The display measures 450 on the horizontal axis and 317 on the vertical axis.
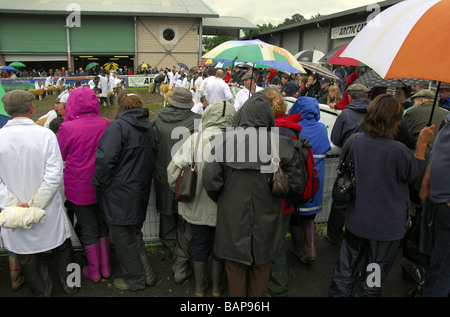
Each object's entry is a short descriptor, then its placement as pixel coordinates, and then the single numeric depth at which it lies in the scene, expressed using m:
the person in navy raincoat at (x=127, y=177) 2.92
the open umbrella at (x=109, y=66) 24.05
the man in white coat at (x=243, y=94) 6.42
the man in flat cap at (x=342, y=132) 3.78
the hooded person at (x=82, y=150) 3.07
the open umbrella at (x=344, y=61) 4.24
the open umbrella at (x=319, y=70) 7.29
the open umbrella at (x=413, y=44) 1.99
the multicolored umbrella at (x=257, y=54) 4.59
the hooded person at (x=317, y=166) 3.53
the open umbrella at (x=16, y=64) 26.42
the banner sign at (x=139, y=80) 26.42
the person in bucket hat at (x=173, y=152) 3.35
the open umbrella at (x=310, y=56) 11.41
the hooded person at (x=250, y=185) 2.47
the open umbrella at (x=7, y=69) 22.62
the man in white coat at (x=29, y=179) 2.75
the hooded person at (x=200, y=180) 2.87
